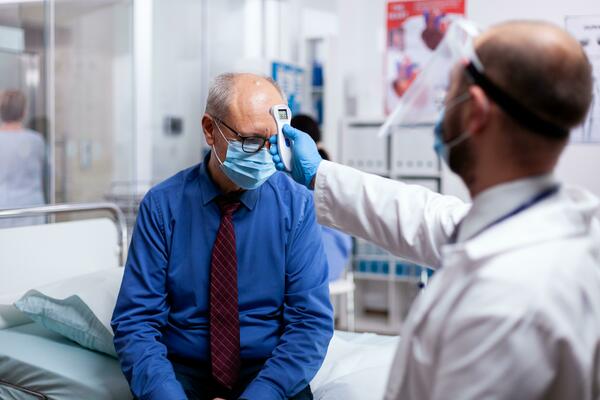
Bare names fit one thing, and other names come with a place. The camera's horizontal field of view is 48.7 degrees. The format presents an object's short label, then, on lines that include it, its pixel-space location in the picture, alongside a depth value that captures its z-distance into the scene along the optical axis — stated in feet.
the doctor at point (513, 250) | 2.89
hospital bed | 5.92
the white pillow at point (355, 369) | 5.76
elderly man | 5.54
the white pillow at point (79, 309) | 6.41
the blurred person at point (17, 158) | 11.80
